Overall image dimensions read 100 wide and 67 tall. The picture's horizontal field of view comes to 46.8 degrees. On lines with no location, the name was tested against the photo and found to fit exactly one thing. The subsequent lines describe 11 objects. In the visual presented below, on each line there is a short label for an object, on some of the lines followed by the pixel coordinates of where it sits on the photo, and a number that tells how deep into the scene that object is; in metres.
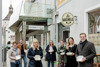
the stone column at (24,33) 10.02
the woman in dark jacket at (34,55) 3.71
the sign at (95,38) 5.22
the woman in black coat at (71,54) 4.14
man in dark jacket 3.11
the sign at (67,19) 6.34
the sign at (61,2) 7.76
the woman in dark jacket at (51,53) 6.07
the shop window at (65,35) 8.24
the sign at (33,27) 10.13
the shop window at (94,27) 5.31
